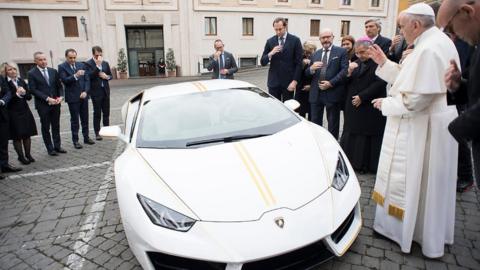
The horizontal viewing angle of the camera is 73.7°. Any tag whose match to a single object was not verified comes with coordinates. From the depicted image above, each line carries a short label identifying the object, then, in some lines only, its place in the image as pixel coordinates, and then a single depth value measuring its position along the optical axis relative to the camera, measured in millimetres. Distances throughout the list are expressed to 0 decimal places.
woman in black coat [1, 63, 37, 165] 5355
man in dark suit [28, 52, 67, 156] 5881
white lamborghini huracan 1984
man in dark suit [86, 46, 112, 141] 6954
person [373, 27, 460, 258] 2354
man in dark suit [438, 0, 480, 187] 1774
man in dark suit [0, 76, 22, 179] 5102
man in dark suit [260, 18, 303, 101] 5676
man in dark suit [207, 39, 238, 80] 7570
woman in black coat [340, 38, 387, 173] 4199
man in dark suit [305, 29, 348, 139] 4875
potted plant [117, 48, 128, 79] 26928
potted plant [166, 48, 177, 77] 27609
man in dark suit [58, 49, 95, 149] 6387
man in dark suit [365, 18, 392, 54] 4816
